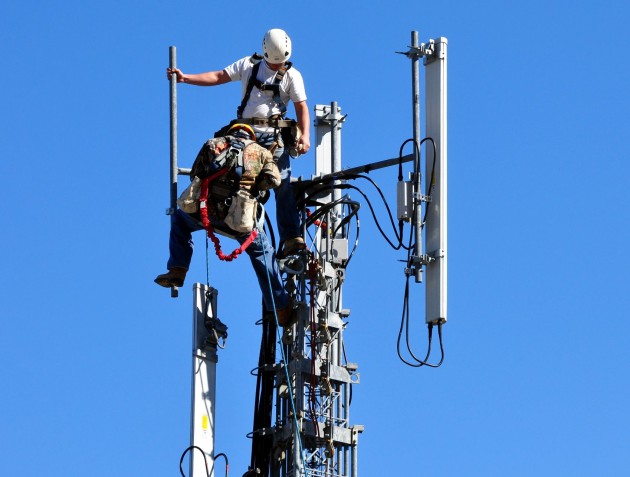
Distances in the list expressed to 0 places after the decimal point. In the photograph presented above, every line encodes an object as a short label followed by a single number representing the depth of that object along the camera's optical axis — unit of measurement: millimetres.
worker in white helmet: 32469
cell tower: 31703
